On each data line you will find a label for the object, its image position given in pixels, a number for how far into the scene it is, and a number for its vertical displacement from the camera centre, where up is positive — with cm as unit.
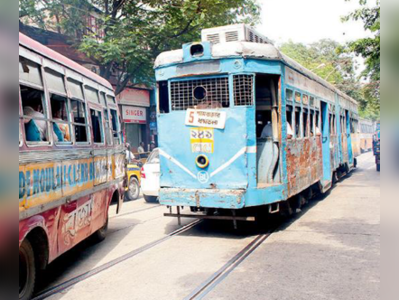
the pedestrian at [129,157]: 1424 -42
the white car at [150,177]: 1136 -91
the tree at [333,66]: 3219 +596
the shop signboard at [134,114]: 2328 +194
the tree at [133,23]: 1560 +507
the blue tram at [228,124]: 680 +33
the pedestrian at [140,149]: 2248 -18
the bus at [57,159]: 409 -13
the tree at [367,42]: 1198 +306
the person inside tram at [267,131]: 758 +20
